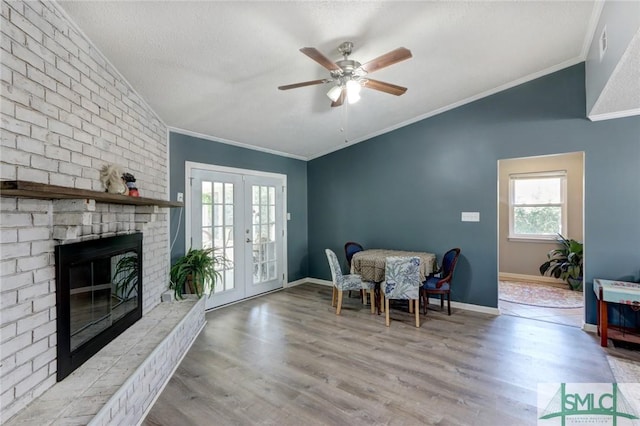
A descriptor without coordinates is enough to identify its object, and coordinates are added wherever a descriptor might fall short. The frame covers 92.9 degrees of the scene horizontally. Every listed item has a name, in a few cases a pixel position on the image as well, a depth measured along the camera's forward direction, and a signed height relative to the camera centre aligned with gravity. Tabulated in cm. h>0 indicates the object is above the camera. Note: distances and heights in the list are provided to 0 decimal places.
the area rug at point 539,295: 444 -131
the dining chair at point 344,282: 400 -93
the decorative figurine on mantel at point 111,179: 232 +26
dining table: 398 -71
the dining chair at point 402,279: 354 -79
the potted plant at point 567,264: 501 -86
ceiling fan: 221 +115
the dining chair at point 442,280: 388 -89
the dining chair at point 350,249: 503 -61
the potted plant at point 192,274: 367 -75
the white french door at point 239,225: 421 -19
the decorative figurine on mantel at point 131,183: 257 +25
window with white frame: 554 +15
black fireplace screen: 185 -61
